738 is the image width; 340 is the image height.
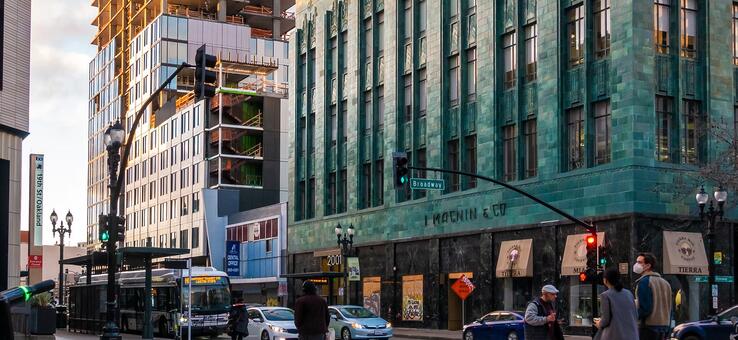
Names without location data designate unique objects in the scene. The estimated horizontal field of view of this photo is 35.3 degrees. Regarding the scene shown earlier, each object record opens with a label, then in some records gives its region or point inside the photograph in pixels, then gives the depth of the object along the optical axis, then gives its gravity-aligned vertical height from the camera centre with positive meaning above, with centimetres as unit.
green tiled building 4441 +528
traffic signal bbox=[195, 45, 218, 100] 2441 +384
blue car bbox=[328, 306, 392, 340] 4053 -239
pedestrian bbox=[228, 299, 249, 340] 3522 -198
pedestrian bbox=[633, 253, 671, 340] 1338 -53
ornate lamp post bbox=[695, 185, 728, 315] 3475 +93
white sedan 3781 -222
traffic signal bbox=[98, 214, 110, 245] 2927 +68
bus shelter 3778 -151
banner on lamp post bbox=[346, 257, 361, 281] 5378 -60
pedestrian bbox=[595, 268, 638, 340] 1295 -64
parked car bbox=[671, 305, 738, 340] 2752 -177
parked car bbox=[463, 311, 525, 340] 3644 -231
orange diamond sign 4522 -123
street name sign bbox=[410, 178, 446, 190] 4303 +270
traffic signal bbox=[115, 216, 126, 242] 2891 +72
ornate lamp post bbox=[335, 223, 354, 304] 5614 +32
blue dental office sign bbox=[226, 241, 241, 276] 8869 -3
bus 4562 -183
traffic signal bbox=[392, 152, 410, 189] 3669 +271
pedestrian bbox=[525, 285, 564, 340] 1568 -87
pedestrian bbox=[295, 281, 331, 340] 1689 -88
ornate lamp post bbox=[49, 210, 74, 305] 6262 +158
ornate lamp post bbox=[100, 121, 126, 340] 2878 +79
